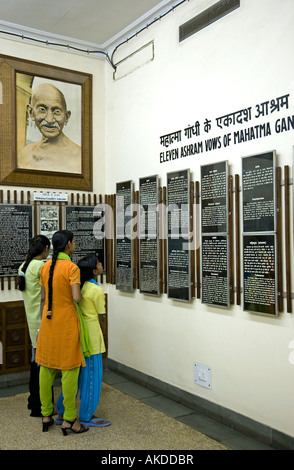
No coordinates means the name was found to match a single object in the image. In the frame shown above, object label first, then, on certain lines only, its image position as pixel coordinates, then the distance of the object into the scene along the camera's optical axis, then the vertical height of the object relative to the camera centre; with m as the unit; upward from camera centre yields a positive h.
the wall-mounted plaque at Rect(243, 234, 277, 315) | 3.37 -0.28
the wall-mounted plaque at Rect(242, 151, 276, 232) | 3.38 +0.36
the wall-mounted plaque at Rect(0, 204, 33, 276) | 4.94 +0.06
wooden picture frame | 5.02 +1.32
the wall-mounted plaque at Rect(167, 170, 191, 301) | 4.25 +0.03
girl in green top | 4.02 -0.49
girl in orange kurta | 3.54 -0.73
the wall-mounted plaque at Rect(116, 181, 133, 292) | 5.15 +0.03
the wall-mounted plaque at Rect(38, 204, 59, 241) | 5.20 +0.25
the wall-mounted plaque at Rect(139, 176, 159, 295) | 4.71 +0.02
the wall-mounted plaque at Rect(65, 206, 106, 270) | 5.38 +0.12
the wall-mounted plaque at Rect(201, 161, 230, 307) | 3.81 +0.03
